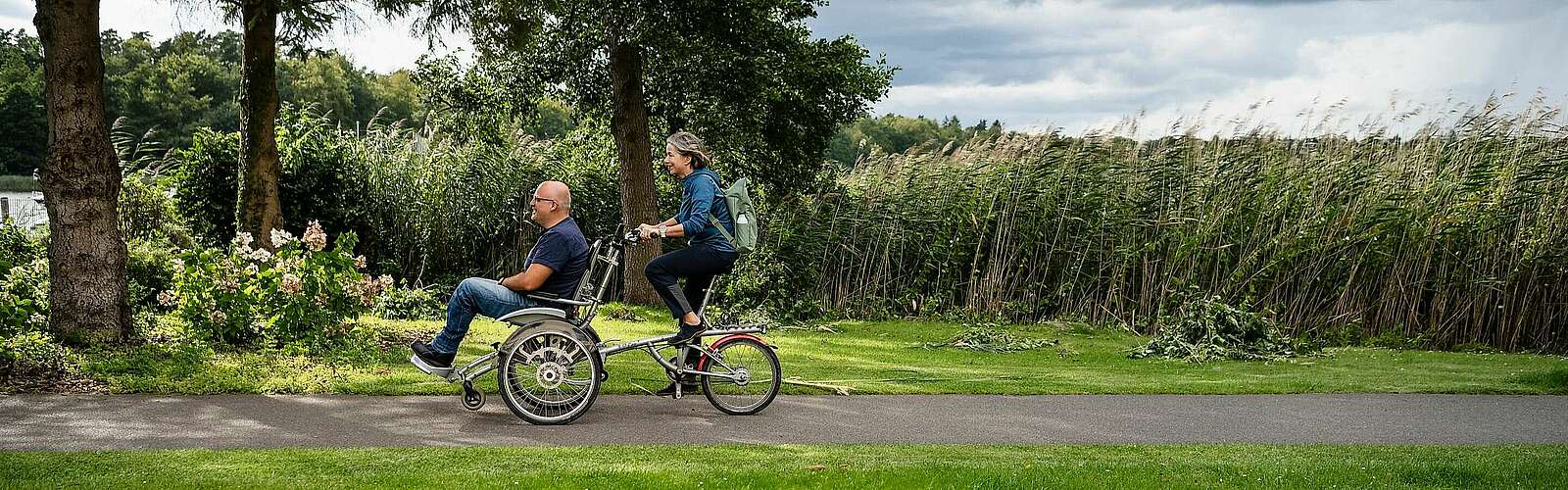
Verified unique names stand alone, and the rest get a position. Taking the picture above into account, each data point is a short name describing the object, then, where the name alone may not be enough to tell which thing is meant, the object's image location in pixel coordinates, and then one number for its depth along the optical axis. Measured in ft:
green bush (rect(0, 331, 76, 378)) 27.27
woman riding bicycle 24.81
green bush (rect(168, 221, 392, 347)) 32.12
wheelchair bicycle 23.61
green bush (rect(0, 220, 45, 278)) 44.27
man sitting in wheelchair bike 23.93
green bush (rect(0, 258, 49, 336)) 27.76
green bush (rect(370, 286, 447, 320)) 48.06
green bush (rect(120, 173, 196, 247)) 51.13
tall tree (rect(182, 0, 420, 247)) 41.70
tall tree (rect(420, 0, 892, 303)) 51.44
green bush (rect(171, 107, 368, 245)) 54.24
